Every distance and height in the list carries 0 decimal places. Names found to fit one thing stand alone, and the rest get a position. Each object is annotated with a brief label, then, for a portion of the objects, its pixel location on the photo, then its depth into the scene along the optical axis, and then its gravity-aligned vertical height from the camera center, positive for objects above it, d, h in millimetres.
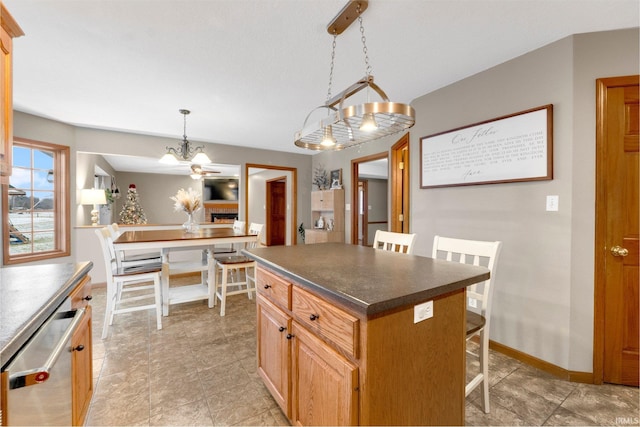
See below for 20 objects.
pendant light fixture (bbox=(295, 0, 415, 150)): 1294 +478
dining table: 2783 -342
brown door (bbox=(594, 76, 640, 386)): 1818 -119
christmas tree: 6969 +17
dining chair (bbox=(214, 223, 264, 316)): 3061 -597
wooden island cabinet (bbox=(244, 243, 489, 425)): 954 -512
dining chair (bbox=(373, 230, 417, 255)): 1944 -208
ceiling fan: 4320 +681
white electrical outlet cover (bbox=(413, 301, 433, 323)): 1038 -382
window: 3311 +83
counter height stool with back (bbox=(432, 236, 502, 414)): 1500 -511
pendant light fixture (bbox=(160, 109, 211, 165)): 3373 +700
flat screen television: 8750 +730
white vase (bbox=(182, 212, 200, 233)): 3650 -196
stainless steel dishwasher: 748 -483
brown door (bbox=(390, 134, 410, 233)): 3891 +402
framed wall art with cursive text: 2029 +513
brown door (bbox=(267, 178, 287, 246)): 7785 +24
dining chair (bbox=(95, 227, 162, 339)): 2518 -609
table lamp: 4047 +218
